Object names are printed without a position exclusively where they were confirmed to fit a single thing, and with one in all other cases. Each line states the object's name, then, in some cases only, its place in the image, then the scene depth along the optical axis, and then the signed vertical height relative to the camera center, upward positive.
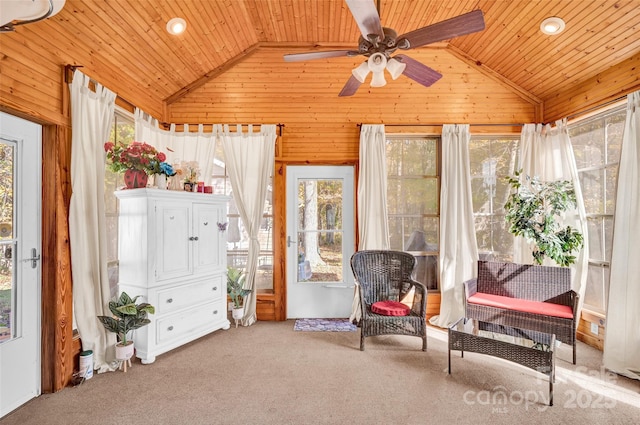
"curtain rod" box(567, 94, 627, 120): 2.97 +1.01
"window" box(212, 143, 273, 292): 4.14 -0.36
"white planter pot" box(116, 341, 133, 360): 2.65 -1.18
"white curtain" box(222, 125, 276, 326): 3.94 +0.40
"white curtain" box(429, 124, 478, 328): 3.88 -0.21
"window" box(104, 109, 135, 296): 3.10 +0.02
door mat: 3.70 -1.37
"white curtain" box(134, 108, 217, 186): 3.98 +0.73
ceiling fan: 1.89 +1.09
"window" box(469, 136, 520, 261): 4.06 +0.21
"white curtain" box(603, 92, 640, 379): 2.66 -0.46
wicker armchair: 3.27 -0.74
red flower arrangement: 2.82 +0.43
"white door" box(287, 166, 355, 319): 4.10 -0.40
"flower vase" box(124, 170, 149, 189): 2.89 +0.25
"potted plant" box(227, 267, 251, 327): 3.74 -0.96
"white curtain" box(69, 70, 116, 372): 2.55 -0.11
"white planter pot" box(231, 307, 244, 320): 3.74 -1.21
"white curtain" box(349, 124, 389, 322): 3.94 +0.20
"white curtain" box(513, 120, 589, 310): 3.35 +0.49
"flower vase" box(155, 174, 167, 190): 3.01 +0.24
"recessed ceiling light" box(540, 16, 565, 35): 2.85 +1.64
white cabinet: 2.83 -0.50
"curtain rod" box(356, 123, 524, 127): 4.01 +1.04
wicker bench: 2.82 -0.89
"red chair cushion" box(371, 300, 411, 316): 3.11 -0.96
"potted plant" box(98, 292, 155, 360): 2.59 -0.91
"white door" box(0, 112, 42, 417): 2.16 -0.38
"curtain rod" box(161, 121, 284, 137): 4.02 +1.01
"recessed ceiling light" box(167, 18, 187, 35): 3.03 +1.70
